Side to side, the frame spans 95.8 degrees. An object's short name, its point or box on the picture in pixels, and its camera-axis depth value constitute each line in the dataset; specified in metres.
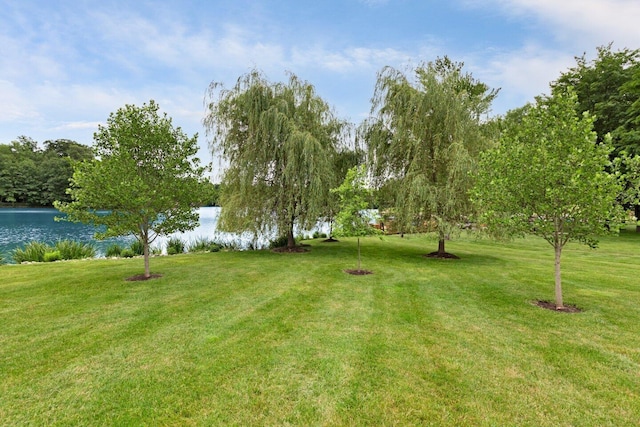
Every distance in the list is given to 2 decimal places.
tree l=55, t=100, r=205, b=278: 8.09
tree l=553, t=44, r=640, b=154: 21.66
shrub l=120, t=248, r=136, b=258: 14.07
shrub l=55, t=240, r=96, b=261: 13.27
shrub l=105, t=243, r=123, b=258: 14.27
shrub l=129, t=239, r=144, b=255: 14.79
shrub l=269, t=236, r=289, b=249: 16.48
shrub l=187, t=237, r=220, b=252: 15.96
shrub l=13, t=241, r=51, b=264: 12.55
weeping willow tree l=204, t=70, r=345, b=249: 13.30
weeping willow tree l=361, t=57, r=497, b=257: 11.87
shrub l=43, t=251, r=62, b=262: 12.45
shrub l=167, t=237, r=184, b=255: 15.57
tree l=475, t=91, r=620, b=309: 5.86
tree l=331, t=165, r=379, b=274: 9.56
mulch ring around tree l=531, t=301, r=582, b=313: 6.28
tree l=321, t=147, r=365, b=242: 14.65
